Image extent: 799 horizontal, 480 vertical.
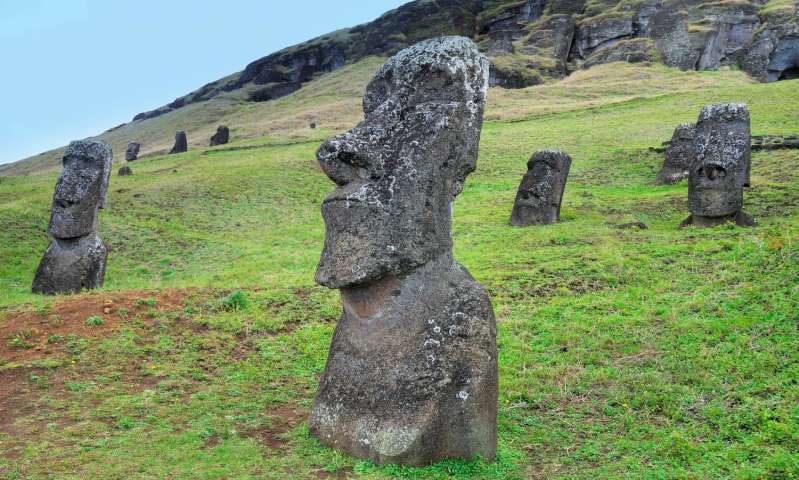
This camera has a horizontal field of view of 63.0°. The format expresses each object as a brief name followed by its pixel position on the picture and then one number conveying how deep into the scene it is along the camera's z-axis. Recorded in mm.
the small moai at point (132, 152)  52972
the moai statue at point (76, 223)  14969
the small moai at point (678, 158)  25016
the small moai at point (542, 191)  19734
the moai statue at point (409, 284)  5859
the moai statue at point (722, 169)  16141
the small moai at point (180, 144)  50956
